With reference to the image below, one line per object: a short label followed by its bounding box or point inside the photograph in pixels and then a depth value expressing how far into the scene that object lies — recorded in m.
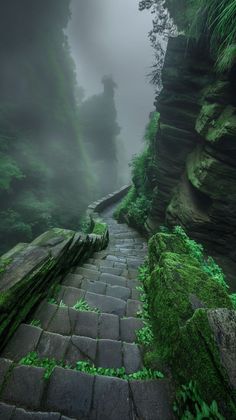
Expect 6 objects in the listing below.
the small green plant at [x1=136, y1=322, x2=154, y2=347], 2.43
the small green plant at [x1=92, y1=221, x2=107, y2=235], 8.23
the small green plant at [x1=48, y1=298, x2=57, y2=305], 2.86
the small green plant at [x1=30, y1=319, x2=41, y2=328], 2.41
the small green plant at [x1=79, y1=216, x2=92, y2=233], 11.24
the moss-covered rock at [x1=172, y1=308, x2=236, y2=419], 1.54
